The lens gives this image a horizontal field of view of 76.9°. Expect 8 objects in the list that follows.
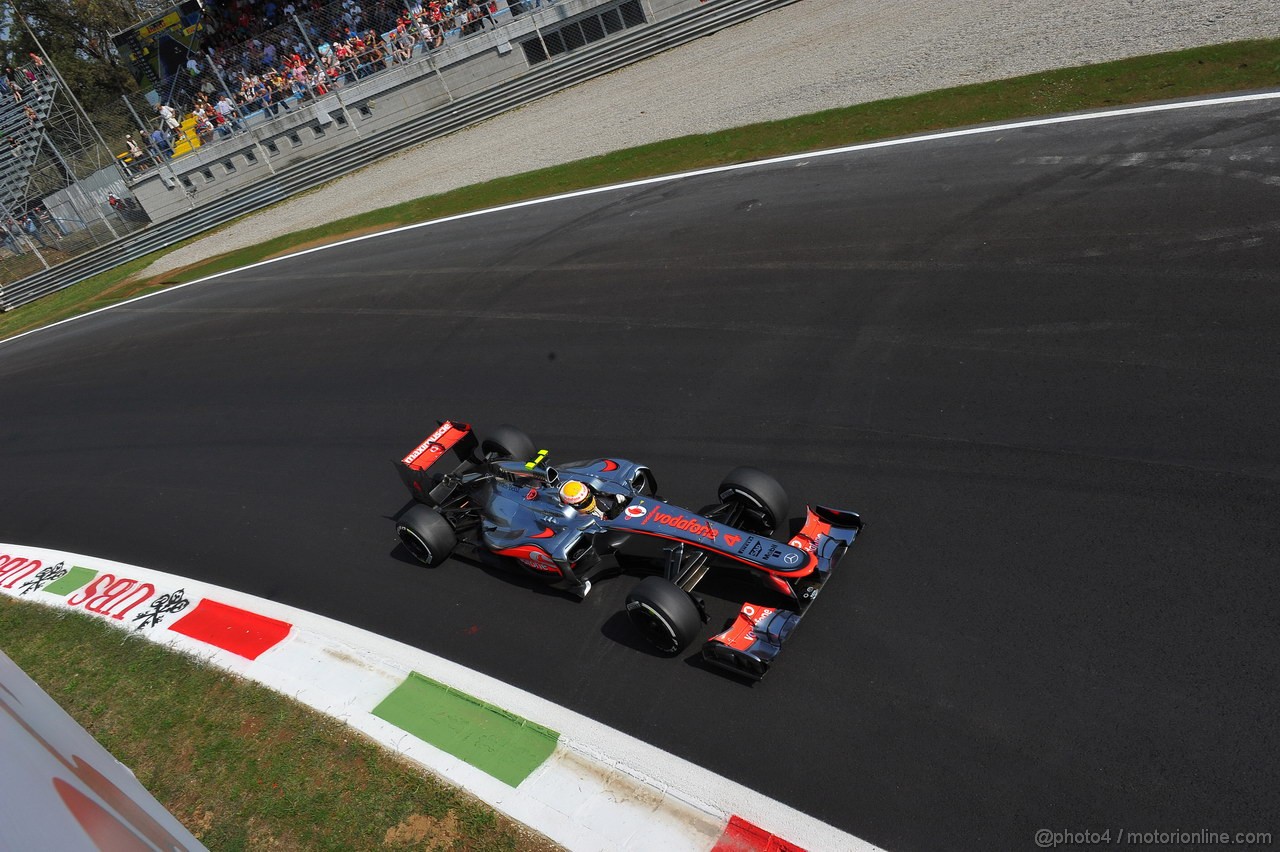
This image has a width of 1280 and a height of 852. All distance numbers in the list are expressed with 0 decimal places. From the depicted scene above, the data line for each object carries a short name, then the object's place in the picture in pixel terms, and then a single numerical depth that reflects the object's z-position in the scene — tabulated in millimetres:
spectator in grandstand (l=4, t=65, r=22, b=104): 33406
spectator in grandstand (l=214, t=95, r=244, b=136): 28781
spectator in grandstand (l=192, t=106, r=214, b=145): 28922
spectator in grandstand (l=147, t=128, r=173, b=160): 28172
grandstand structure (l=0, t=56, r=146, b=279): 29281
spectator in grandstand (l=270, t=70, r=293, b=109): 28938
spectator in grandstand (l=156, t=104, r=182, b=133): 29406
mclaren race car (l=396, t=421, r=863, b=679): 6492
